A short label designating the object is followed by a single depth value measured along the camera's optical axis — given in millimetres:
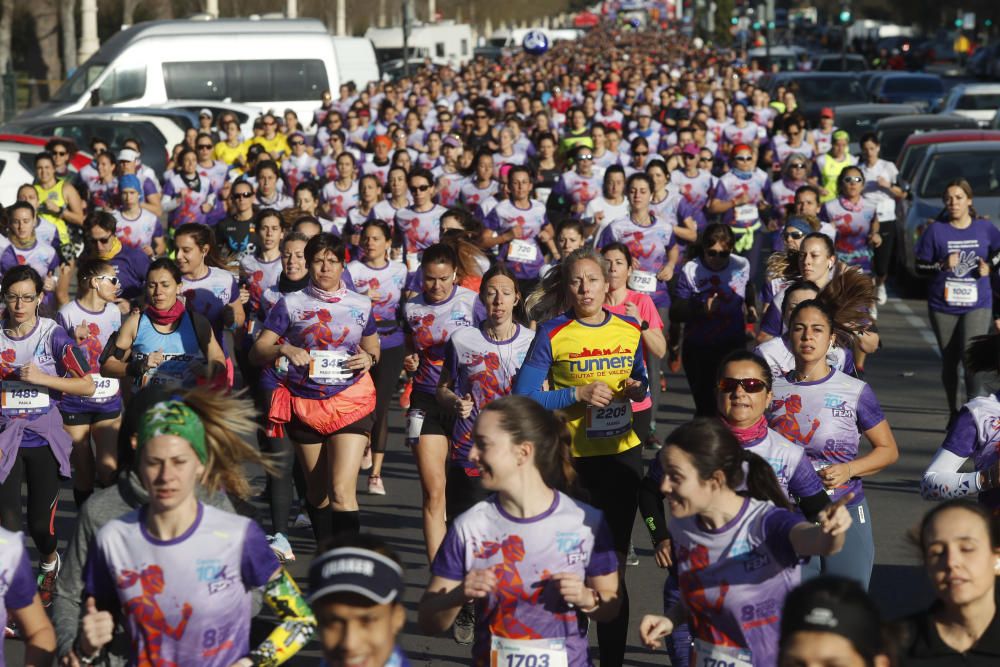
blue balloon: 59562
